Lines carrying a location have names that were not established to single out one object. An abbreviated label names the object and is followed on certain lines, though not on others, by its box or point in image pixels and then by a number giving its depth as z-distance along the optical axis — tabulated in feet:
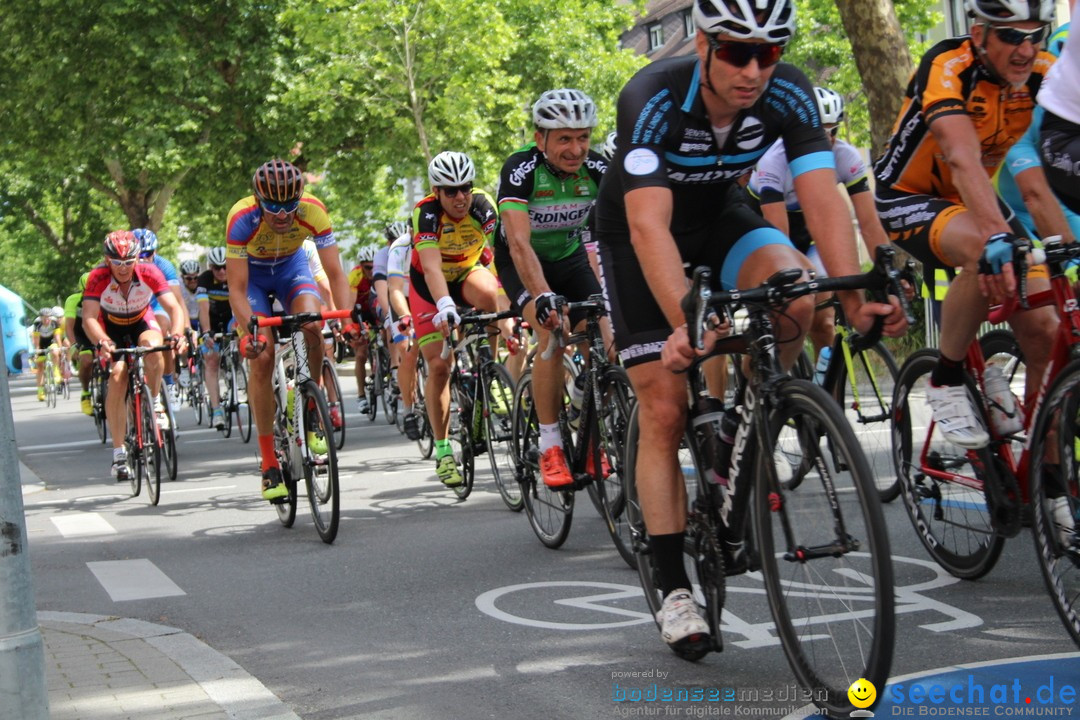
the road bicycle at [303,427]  52.60
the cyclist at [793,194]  49.83
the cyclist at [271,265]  54.85
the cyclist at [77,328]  96.81
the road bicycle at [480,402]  55.52
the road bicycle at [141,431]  70.33
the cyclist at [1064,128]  27.91
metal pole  26.73
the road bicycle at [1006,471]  26.96
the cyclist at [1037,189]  32.78
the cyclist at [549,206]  45.75
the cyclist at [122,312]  73.20
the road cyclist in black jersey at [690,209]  27.78
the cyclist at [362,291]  106.01
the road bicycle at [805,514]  23.77
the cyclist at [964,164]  32.42
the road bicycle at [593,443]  41.52
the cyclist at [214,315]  104.42
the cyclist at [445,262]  57.47
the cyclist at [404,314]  72.84
